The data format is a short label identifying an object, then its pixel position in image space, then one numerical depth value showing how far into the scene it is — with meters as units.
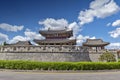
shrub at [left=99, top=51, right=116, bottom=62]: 16.03
